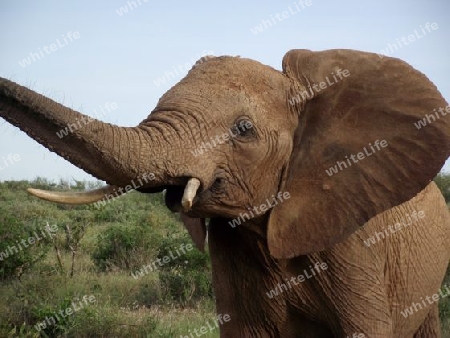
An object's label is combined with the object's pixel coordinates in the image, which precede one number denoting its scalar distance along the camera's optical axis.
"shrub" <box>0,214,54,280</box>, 8.47
